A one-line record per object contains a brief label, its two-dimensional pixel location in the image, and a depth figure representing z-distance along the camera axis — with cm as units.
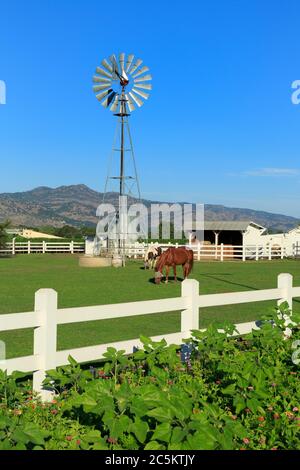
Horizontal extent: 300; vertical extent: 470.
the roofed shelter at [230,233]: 5531
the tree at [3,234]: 4766
